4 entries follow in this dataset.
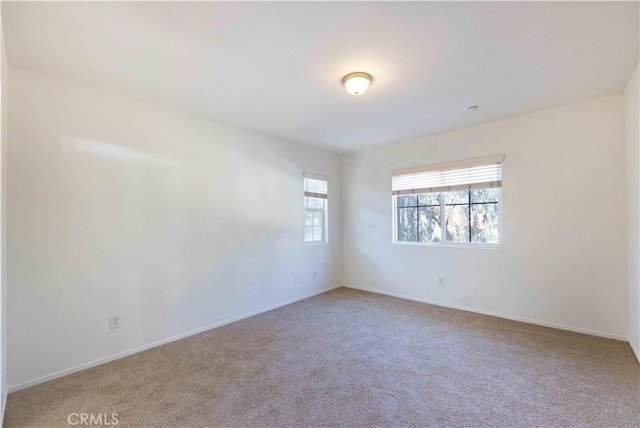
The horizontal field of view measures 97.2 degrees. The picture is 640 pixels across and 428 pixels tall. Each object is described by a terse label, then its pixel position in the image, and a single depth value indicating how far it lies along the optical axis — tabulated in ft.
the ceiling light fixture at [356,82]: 7.70
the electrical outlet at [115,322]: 8.58
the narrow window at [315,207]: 15.19
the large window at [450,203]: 12.13
